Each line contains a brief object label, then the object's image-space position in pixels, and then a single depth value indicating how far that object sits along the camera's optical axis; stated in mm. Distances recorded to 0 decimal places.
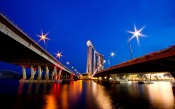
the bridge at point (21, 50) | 20219
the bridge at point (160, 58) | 13738
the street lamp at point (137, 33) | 28717
